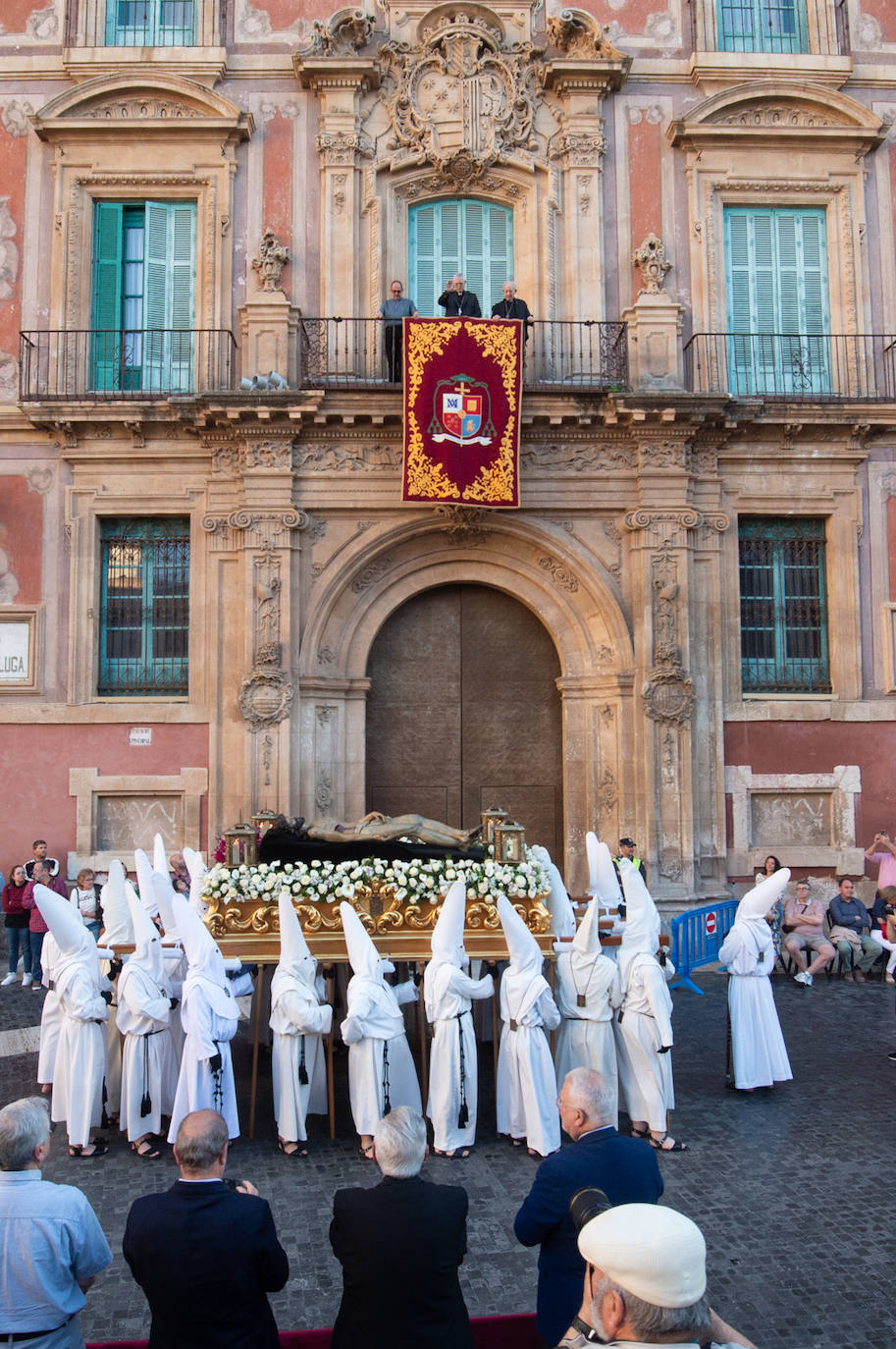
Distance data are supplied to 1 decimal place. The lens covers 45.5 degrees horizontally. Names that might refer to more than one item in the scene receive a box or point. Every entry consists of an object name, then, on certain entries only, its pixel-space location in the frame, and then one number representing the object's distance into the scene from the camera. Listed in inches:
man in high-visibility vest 499.2
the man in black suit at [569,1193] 158.7
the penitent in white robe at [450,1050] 286.8
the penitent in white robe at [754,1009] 333.7
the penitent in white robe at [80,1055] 288.2
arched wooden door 584.4
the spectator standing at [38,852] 502.9
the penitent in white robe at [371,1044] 284.2
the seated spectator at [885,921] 488.4
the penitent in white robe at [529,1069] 283.6
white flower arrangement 325.4
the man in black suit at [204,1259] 141.0
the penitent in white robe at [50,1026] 308.0
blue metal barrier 495.8
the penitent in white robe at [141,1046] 292.5
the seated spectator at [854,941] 494.0
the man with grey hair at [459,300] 557.6
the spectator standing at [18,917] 493.4
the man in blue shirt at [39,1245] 142.5
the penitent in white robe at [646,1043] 292.8
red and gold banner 530.6
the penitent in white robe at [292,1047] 289.9
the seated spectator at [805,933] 488.1
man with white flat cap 96.3
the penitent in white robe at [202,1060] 277.6
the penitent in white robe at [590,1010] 298.0
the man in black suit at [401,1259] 141.0
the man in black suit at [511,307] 560.7
